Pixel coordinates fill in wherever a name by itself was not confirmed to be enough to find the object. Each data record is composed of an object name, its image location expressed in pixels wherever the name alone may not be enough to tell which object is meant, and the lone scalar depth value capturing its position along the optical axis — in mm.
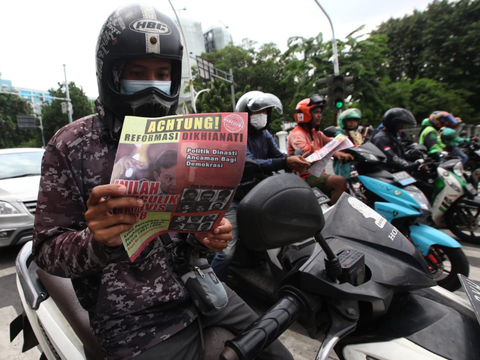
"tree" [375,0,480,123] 27141
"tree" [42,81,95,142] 36531
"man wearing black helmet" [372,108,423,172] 3926
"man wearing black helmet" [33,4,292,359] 981
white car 4344
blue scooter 2805
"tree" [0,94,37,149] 28438
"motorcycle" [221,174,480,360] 850
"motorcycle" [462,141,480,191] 6957
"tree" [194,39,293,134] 32156
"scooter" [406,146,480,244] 4012
